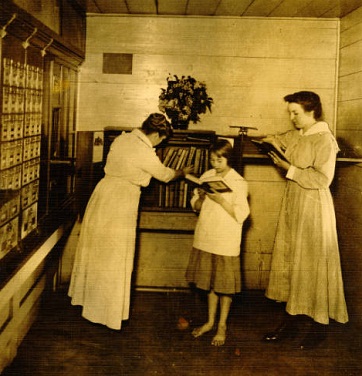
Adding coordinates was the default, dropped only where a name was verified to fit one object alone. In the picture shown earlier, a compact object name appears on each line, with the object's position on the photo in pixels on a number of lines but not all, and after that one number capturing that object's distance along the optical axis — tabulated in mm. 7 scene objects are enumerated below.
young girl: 3418
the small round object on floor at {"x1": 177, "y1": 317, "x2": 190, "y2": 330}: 3730
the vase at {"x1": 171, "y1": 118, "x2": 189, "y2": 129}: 4254
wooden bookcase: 3979
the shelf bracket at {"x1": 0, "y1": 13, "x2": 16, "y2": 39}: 2295
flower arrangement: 4246
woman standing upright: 3395
